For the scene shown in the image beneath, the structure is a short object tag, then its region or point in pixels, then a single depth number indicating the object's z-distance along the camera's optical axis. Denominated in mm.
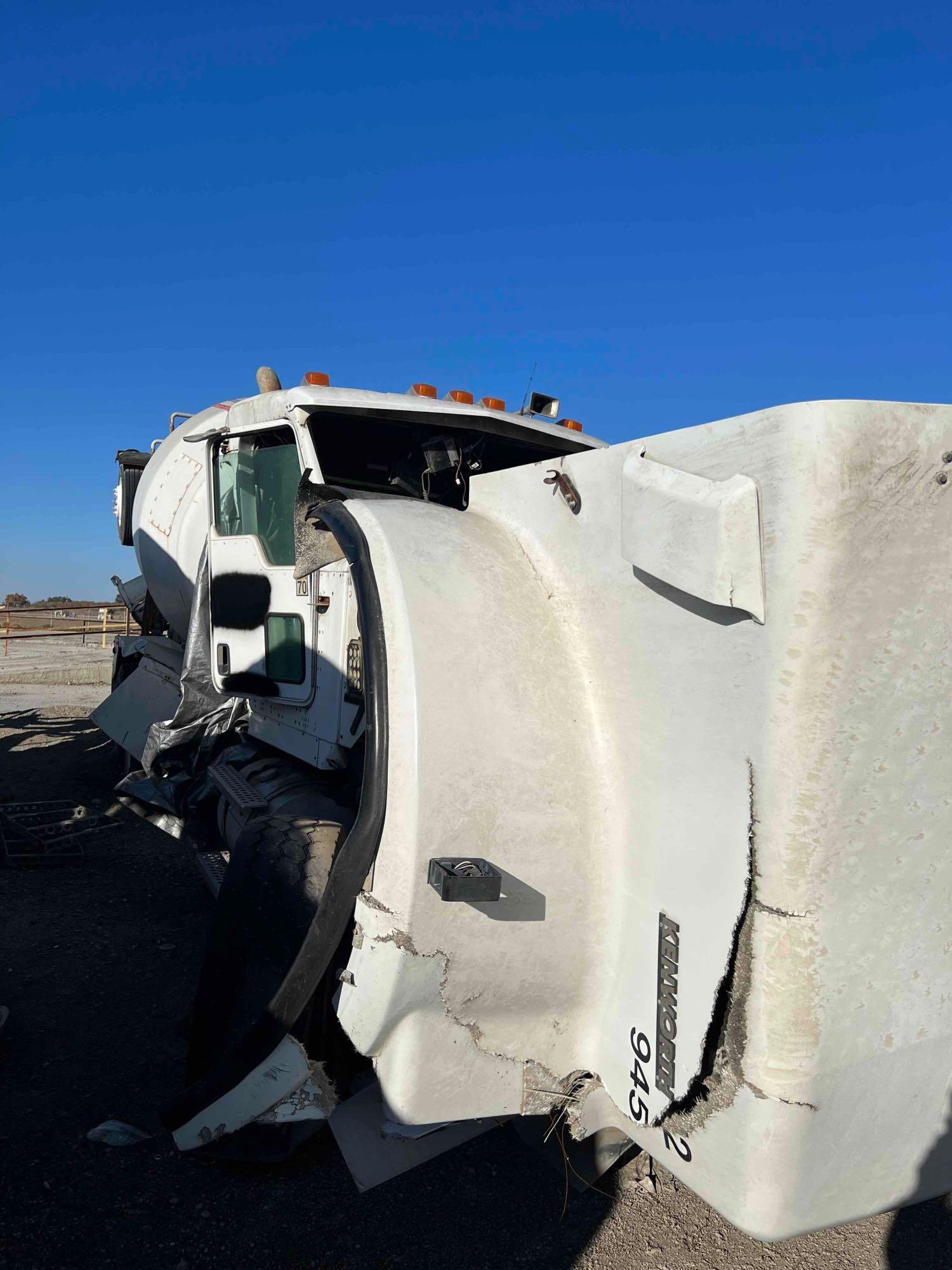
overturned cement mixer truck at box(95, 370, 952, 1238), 1535
